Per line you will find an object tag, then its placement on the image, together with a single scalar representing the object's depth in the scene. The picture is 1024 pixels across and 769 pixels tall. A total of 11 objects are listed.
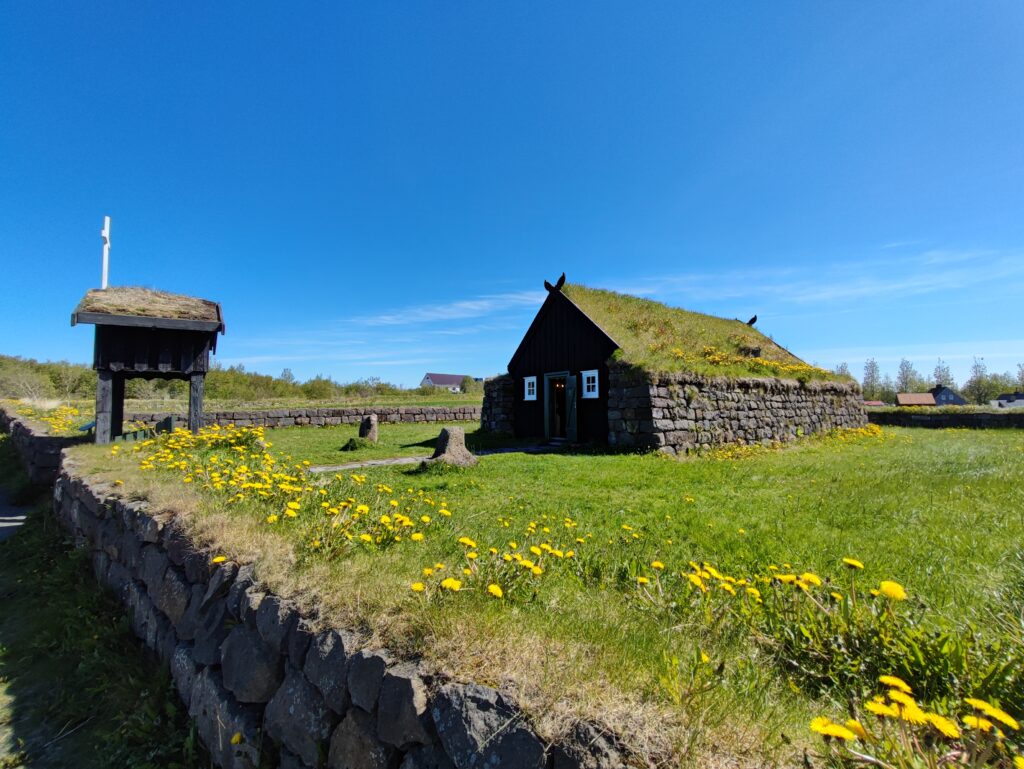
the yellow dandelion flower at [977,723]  1.27
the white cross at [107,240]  10.35
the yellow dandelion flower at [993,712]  1.27
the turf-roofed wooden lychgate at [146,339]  9.22
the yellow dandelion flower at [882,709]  1.37
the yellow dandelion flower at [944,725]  1.23
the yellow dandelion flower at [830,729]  1.29
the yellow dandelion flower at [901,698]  1.33
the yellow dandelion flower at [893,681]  1.47
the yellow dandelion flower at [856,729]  1.34
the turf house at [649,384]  13.50
